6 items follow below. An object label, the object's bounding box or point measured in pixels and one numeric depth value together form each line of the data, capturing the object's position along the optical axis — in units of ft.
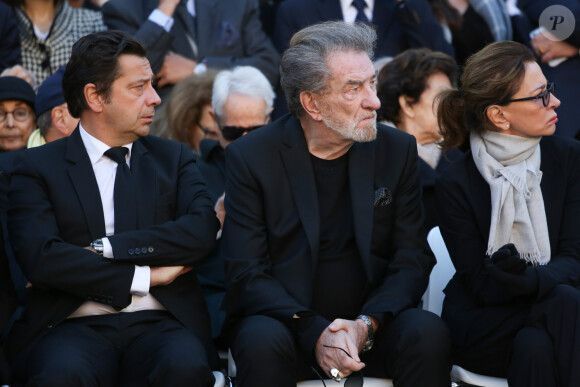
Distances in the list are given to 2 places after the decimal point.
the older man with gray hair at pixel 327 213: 26.13
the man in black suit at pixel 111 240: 25.13
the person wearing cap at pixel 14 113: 36.17
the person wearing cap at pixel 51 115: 33.09
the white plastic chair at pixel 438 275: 29.14
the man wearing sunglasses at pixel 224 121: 31.53
